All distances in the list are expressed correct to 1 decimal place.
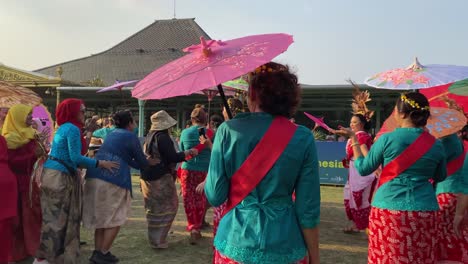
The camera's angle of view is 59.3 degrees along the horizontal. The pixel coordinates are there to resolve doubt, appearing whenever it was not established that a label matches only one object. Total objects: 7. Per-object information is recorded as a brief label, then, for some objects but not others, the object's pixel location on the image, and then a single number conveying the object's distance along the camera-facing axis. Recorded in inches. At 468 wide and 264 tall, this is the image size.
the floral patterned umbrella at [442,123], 125.0
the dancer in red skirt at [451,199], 127.2
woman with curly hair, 68.1
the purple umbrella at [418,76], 133.6
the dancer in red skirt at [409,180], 103.3
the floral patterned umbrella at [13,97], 179.8
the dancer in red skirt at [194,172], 208.1
